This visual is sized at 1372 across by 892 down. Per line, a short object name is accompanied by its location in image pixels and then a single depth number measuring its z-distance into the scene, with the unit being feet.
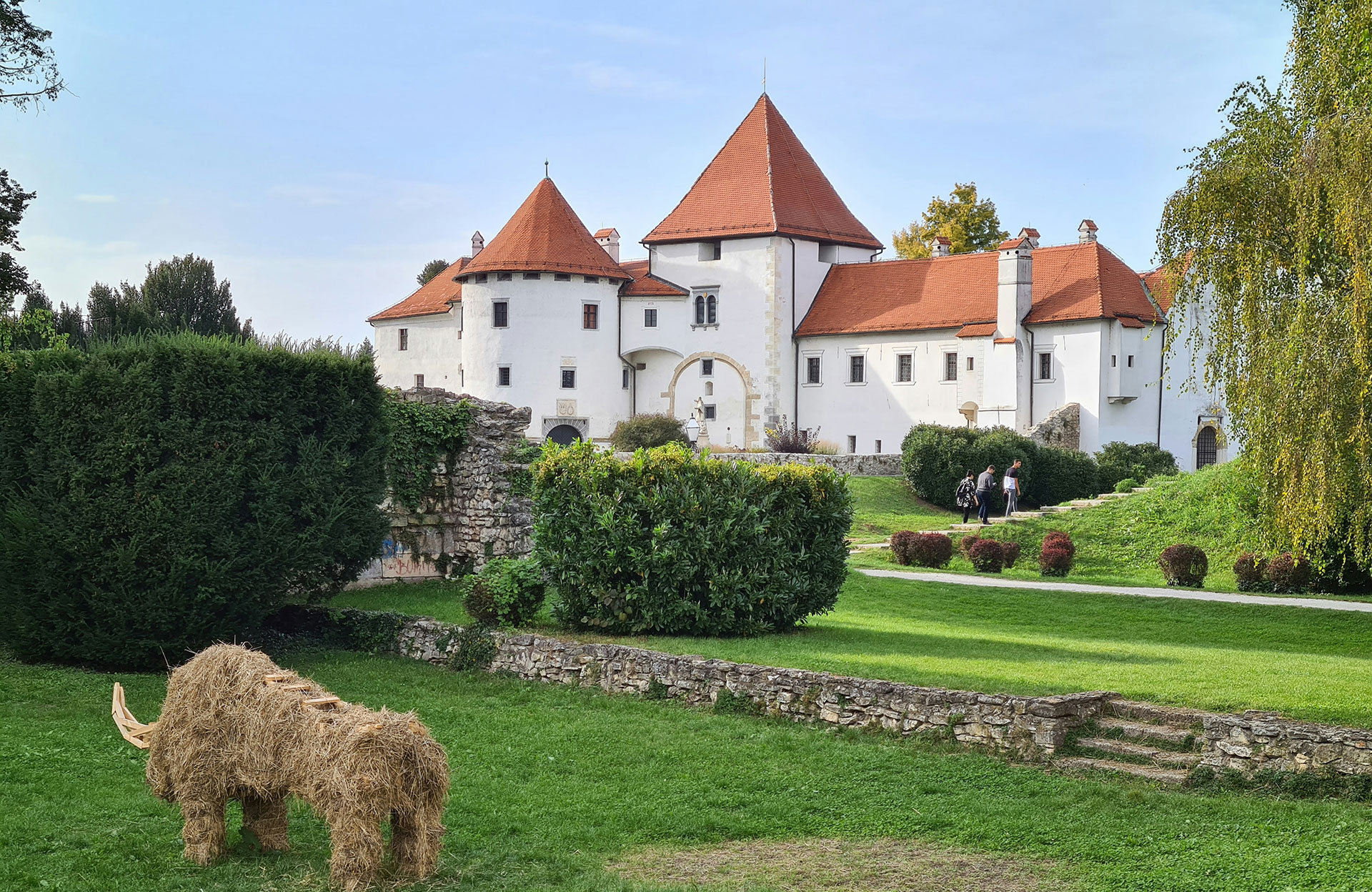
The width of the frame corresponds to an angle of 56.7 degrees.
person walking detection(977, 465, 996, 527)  103.65
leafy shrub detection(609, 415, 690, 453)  157.07
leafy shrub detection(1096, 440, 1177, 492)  134.92
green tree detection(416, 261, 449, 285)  268.41
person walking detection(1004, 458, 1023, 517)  109.50
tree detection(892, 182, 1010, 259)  189.78
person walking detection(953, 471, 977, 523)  107.96
